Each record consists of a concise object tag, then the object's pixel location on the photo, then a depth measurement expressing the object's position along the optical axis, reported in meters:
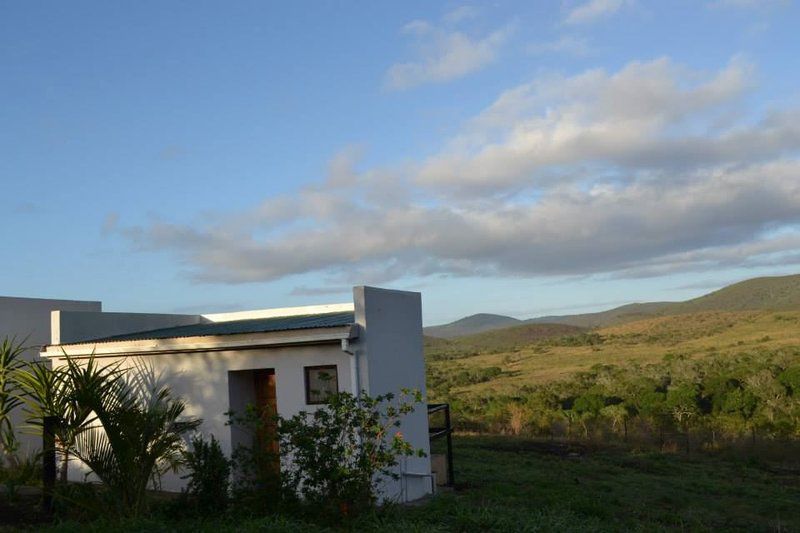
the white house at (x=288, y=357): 12.55
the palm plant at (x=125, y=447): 9.12
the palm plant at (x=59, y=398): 10.66
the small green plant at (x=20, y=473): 13.16
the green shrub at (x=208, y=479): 9.86
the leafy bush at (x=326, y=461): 9.38
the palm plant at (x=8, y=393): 14.02
